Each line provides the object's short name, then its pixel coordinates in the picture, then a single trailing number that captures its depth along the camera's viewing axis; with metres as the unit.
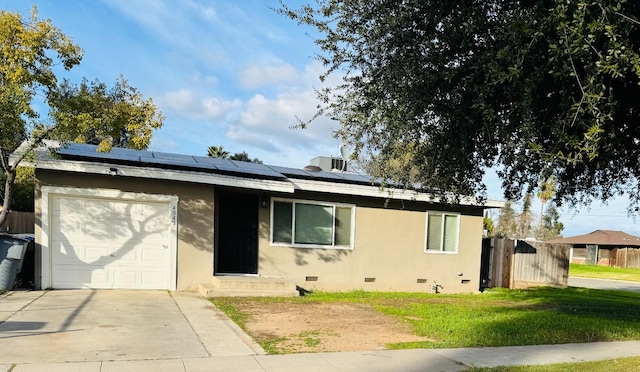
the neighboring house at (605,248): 38.38
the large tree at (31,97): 8.53
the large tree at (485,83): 4.21
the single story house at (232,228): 9.88
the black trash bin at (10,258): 8.97
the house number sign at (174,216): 10.49
